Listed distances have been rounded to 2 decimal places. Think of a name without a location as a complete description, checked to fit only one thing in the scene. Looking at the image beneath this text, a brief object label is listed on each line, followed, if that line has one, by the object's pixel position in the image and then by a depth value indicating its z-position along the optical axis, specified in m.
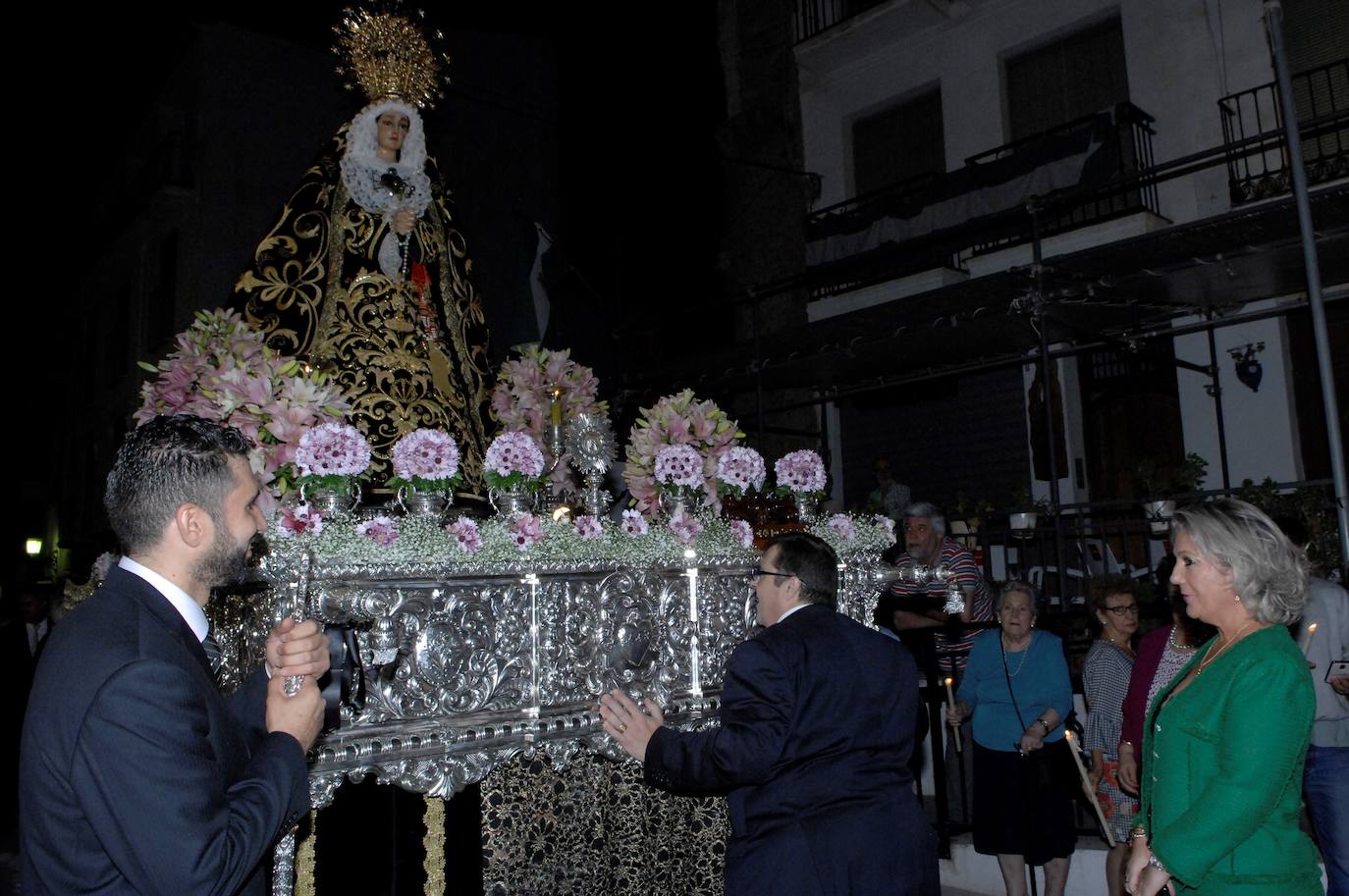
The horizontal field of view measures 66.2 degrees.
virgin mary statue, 4.40
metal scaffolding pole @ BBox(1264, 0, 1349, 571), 5.08
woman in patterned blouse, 4.66
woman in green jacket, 2.31
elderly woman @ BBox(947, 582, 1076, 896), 4.80
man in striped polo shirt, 5.82
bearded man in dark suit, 1.56
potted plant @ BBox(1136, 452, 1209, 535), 8.71
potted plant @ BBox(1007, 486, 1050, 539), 9.15
